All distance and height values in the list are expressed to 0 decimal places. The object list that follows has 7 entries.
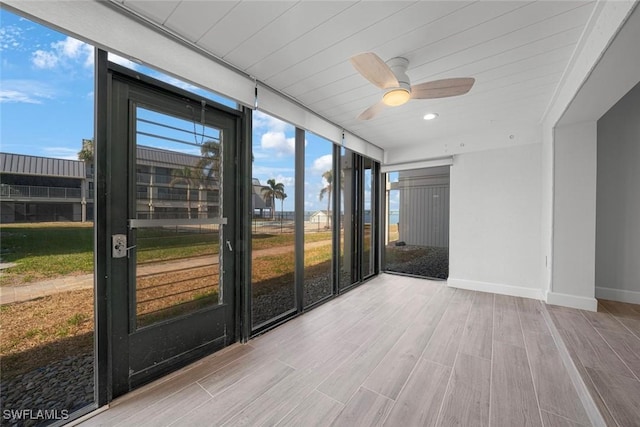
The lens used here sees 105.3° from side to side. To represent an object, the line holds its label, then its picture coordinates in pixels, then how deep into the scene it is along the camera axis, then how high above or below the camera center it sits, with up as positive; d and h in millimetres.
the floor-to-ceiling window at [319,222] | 3182 -138
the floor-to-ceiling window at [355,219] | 3792 -110
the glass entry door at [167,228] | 1574 -133
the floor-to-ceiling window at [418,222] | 4176 -182
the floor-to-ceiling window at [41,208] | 1401 +10
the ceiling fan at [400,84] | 1618 +942
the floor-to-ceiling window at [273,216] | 2596 -54
